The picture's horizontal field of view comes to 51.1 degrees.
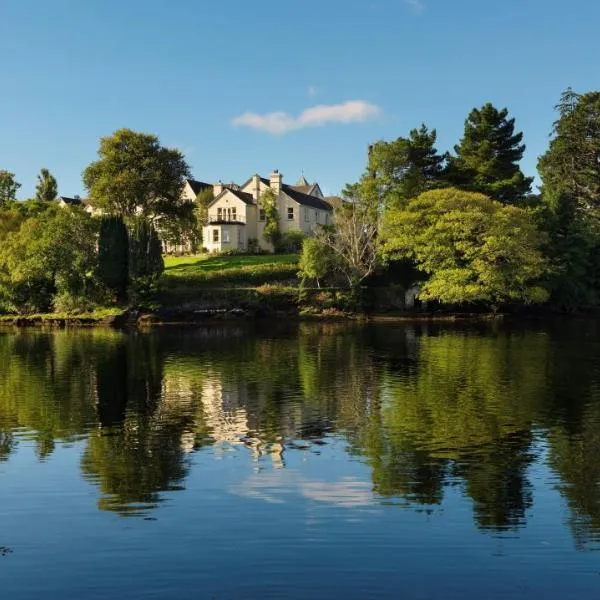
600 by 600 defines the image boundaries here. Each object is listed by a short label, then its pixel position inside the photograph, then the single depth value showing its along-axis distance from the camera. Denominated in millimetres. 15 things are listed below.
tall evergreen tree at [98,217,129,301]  70188
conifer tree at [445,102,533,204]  76938
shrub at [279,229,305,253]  94312
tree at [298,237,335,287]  72750
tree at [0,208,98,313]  70000
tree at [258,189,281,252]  95188
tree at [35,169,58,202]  113188
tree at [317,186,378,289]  74250
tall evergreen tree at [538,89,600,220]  90625
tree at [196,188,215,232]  98681
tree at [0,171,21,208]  98688
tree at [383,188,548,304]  65438
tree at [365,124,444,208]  76625
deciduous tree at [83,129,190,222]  77500
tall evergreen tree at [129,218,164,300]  69750
